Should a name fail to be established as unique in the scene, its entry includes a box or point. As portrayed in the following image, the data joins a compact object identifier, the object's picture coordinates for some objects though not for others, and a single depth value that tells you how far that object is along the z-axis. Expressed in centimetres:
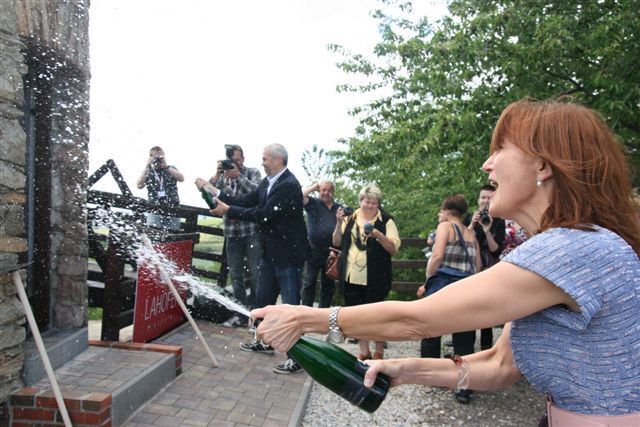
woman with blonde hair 619
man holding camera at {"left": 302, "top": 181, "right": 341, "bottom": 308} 719
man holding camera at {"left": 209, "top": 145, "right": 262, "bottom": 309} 688
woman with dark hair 533
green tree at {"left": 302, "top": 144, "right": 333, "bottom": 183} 1857
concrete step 343
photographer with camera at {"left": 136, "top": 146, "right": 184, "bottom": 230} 630
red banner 515
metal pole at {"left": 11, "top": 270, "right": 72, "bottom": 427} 315
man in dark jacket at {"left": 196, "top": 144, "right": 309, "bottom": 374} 559
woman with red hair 144
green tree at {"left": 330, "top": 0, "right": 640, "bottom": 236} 618
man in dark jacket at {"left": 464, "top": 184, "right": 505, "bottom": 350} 590
